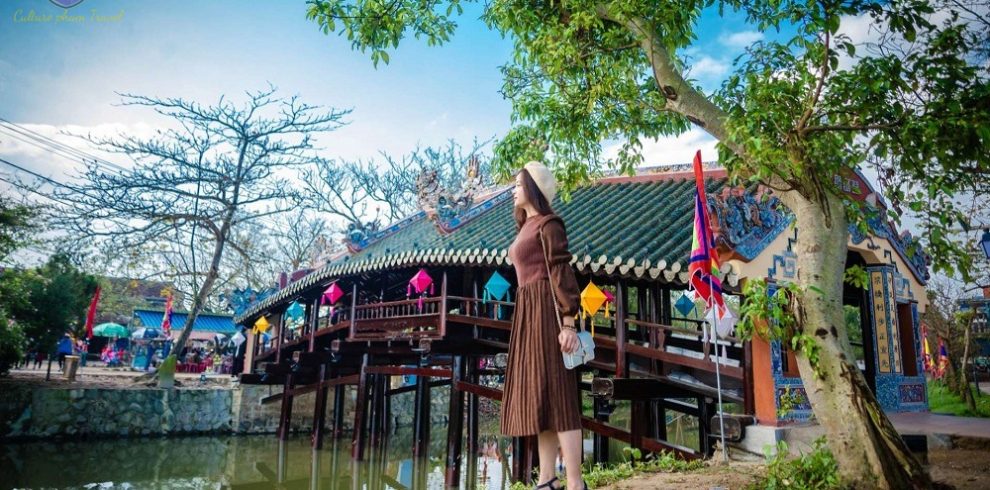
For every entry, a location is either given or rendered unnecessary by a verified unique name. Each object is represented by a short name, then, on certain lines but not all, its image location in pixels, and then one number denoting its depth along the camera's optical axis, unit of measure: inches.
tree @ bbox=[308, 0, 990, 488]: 139.8
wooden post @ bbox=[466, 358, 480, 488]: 429.7
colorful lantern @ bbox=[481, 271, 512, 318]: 313.5
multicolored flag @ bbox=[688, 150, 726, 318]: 198.8
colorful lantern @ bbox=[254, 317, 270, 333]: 615.2
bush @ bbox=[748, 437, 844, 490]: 144.1
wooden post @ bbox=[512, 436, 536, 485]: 323.9
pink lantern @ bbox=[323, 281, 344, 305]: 446.3
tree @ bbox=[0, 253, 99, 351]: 609.6
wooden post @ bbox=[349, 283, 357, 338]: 421.4
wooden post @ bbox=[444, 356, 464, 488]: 387.9
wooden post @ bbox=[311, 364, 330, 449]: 548.1
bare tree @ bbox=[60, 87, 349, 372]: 637.9
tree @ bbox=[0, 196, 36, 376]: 534.6
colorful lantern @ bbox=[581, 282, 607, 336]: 267.0
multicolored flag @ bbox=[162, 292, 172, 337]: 840.3
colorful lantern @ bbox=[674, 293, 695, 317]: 380.2
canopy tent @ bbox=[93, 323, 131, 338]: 848.3
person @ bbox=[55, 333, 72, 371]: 666.2
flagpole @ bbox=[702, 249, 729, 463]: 184.5
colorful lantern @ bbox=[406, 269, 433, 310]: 363.9
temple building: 246.7
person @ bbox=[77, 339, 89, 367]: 826.2
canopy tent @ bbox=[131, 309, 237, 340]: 1093.8
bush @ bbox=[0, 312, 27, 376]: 540.1
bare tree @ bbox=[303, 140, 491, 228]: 986.1
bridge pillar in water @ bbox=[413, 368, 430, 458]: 502.6
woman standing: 117.1
